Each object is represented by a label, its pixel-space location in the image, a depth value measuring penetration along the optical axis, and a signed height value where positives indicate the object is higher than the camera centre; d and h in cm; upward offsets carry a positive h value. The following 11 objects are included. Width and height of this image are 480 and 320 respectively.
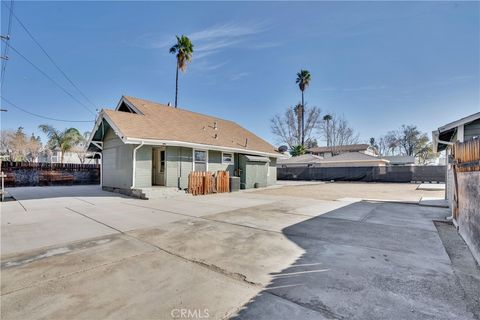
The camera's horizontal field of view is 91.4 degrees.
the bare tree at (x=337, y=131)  4556 +687
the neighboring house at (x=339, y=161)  3070 +71
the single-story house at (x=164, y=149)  1150 +99
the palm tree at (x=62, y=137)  3127 +391
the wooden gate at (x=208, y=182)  1209 -90
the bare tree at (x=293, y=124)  4138 +744
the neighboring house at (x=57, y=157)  4027 +155
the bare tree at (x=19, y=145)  3797 +339
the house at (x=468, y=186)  376 -38
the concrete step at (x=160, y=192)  1049 -125
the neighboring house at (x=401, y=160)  3476 +96
